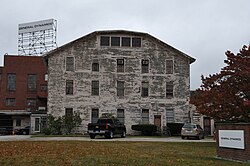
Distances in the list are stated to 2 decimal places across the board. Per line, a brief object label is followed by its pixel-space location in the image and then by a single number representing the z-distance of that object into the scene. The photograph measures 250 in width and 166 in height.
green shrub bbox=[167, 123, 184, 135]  38.38
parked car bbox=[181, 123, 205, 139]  30.64
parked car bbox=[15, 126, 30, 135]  46.97
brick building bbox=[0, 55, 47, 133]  59.59
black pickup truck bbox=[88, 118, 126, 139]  29.08
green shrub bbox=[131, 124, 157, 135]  37.47
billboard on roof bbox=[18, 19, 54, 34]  68.44
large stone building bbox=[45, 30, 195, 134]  38.56
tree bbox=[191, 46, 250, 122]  18.73
